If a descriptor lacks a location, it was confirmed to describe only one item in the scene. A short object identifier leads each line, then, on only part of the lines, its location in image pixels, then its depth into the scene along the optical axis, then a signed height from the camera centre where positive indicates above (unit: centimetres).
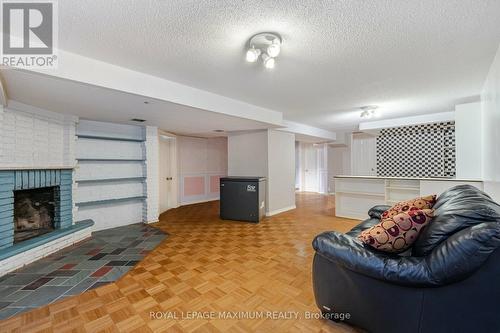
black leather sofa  109 -63
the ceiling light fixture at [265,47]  181 +108
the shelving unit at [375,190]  383 -49
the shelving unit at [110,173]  381 -9
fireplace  248 -51
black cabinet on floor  438 -64
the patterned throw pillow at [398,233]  139 -43
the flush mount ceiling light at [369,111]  417 +112
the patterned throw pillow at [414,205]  201 -37
